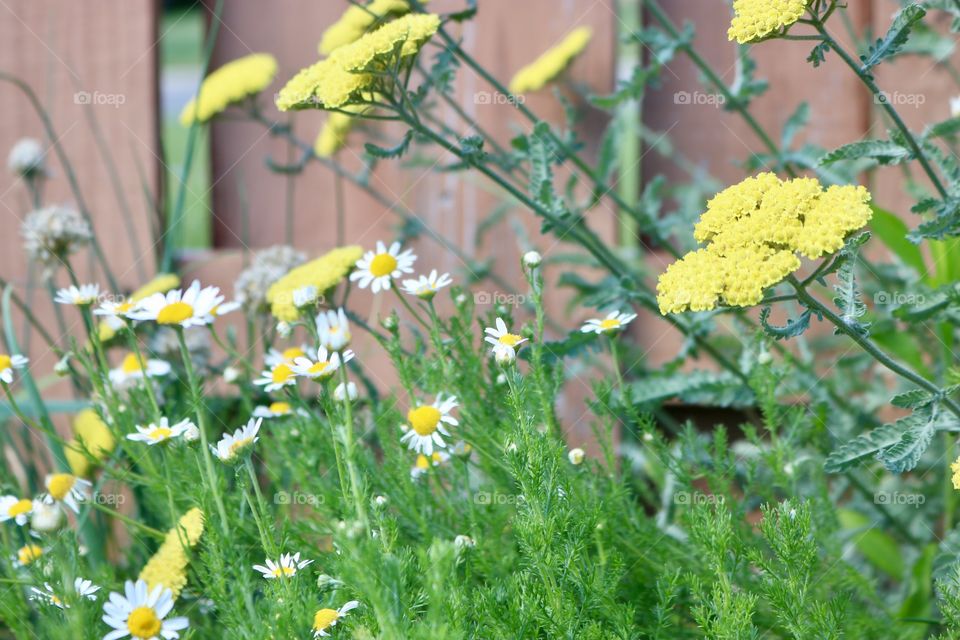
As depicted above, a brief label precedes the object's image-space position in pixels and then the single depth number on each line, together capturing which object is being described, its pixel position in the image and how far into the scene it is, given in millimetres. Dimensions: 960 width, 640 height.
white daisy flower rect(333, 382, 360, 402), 1165
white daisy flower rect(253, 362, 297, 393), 1207
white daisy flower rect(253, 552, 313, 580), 1125
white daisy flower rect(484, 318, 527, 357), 1144
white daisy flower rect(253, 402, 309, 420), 1251
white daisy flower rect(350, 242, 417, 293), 1248
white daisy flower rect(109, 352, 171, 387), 1320
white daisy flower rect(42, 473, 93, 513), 1192
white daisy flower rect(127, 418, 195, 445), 1182
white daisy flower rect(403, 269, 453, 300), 1219
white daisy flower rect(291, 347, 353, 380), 1145
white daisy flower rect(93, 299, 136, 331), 1212
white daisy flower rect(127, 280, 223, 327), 1210
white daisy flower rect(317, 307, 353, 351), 1168
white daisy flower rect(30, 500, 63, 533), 1120
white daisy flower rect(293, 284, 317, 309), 1192
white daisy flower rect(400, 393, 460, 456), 1170
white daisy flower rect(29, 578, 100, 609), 1150
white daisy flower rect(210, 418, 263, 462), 1141
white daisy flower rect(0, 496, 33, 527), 1201
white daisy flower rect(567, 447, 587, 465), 1195
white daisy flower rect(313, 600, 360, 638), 1114
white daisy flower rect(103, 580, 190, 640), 1138
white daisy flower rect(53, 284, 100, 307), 1254
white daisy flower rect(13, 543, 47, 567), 1204
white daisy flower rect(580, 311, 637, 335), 1194
